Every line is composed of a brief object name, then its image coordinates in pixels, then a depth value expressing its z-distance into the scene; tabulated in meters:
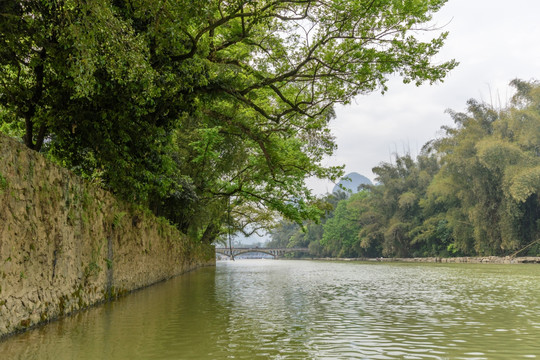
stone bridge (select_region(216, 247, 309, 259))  87.62
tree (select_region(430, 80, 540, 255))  38.62
